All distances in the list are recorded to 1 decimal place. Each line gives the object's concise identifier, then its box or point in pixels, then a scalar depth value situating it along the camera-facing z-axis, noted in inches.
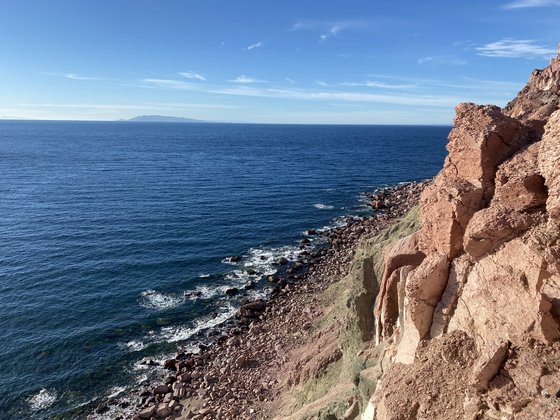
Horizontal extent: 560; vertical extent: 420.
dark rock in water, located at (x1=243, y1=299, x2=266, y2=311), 2047.2
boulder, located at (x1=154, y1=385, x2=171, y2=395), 1540.1
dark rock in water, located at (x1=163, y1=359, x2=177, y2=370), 1674.3
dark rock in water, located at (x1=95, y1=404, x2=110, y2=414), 1460.4
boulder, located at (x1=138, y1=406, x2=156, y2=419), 1427.2
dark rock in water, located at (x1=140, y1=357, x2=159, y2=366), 1694.1
